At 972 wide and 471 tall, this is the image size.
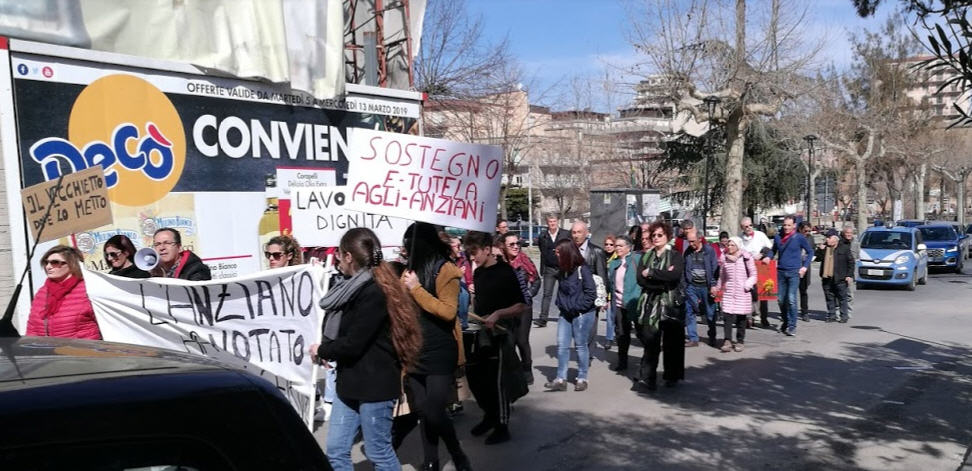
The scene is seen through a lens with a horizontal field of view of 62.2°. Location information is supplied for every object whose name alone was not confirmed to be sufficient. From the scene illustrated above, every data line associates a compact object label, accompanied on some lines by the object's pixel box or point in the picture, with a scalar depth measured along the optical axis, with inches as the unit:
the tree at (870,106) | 1715.1
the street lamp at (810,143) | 1365.2
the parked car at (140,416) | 63.3
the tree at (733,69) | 981.2
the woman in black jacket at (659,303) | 317.4
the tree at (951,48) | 197.9
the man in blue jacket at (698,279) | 434.1
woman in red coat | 213.9
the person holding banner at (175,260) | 247.0
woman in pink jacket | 421.4
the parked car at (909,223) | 1266.9
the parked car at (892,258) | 753.0
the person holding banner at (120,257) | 244.1
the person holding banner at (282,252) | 260.5
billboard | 238.4
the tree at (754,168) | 1593.3
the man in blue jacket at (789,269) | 474.6
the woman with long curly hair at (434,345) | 198.4
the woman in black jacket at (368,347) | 171.3
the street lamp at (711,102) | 946.7
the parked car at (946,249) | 975.6
